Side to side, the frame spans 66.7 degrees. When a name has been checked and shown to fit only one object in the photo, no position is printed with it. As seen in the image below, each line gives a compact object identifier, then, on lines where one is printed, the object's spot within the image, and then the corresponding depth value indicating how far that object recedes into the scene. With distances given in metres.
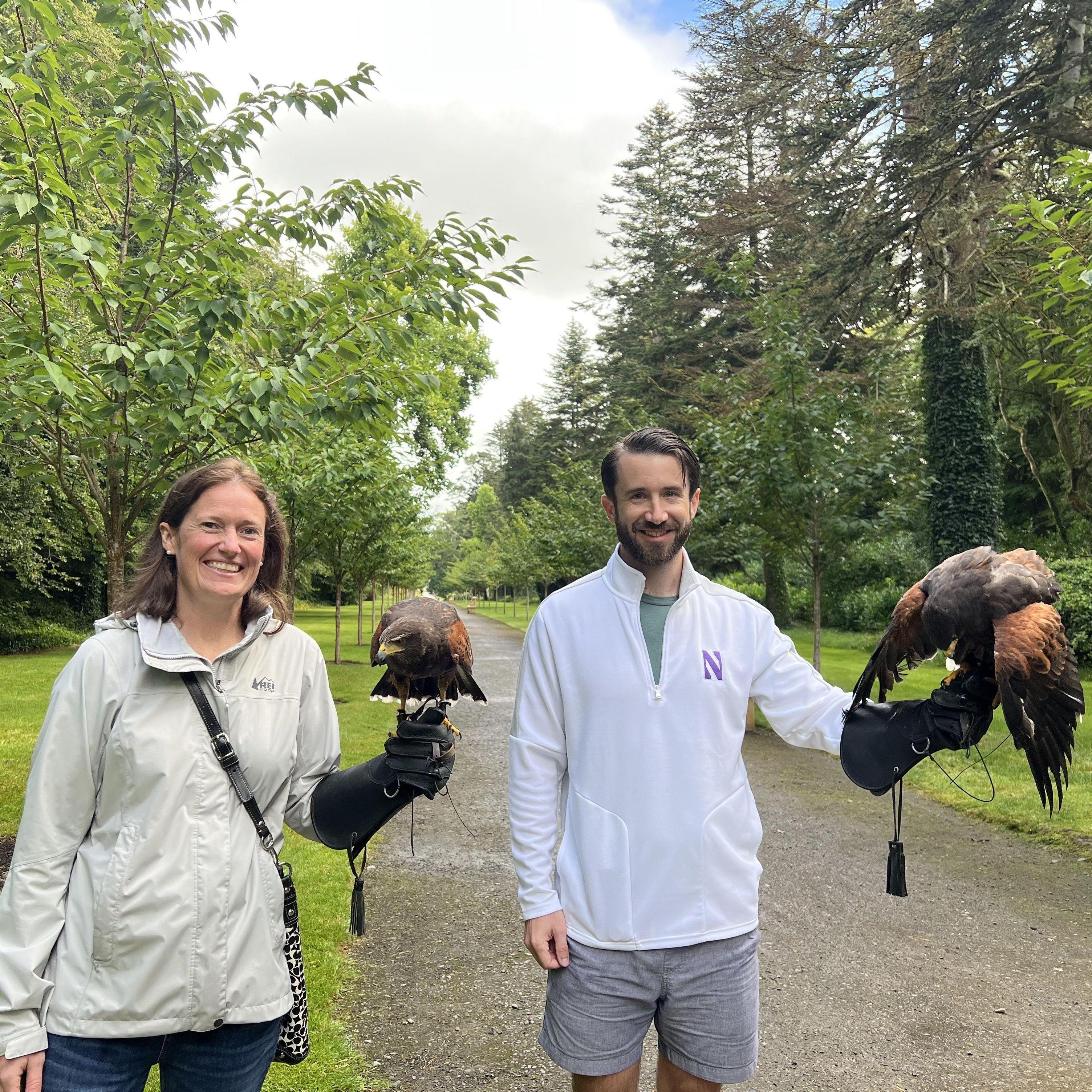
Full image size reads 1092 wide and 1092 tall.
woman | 1.88
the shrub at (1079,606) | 16.14
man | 2.29
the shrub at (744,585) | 29.94
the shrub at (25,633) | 22.36
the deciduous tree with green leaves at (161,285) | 3.97
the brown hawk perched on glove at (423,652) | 2.40
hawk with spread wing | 2.16
